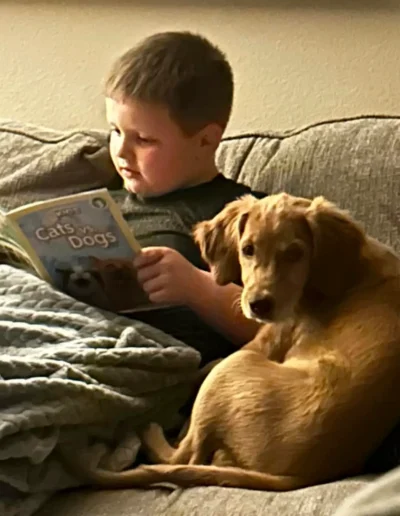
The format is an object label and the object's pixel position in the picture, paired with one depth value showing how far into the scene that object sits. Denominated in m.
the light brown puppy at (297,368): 2.14
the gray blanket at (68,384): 2.12
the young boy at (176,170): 2.42
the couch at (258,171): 2.13
